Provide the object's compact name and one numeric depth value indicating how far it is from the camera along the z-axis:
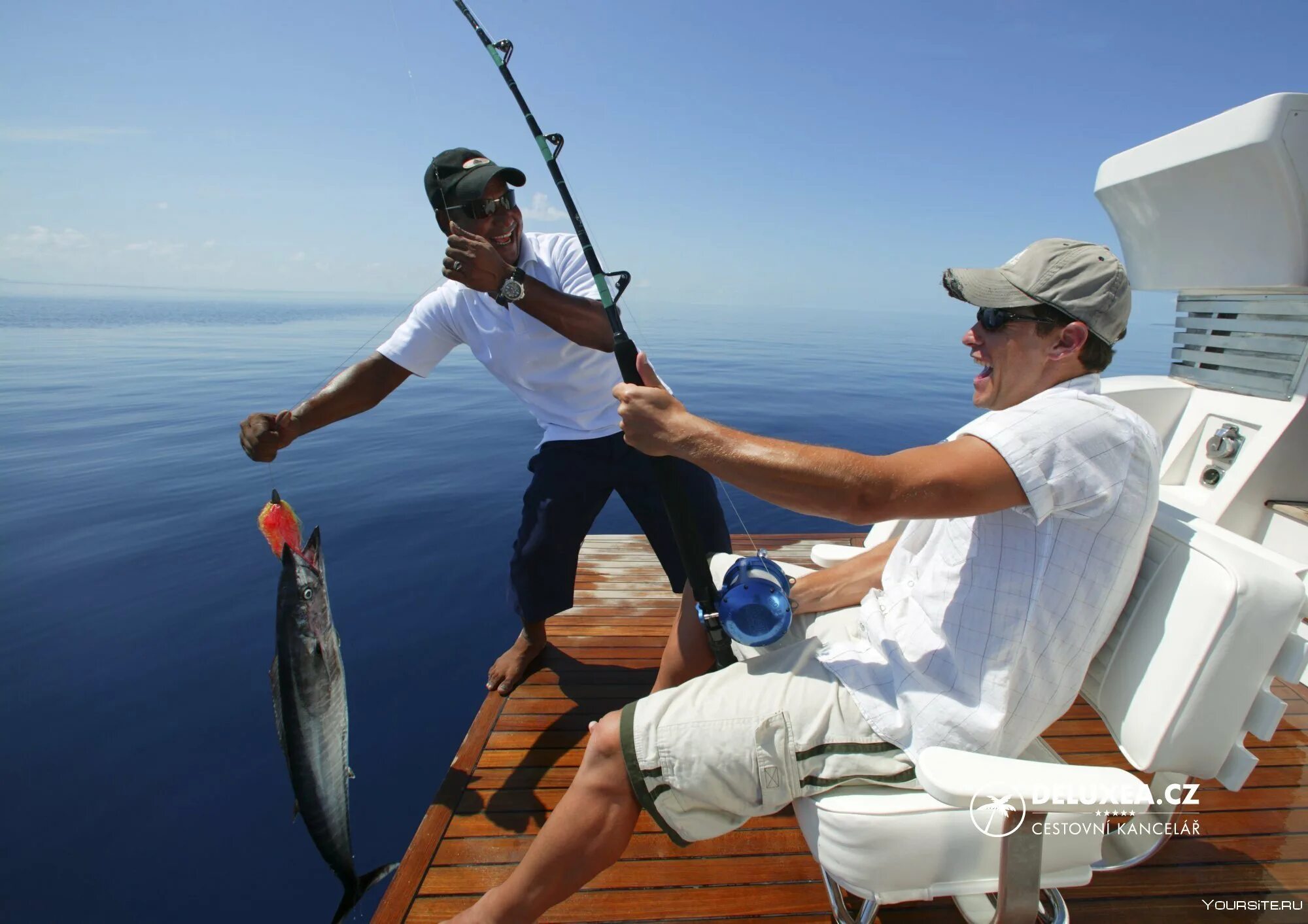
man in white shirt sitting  1.22
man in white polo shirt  2.40
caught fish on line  1.83
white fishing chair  1.16
